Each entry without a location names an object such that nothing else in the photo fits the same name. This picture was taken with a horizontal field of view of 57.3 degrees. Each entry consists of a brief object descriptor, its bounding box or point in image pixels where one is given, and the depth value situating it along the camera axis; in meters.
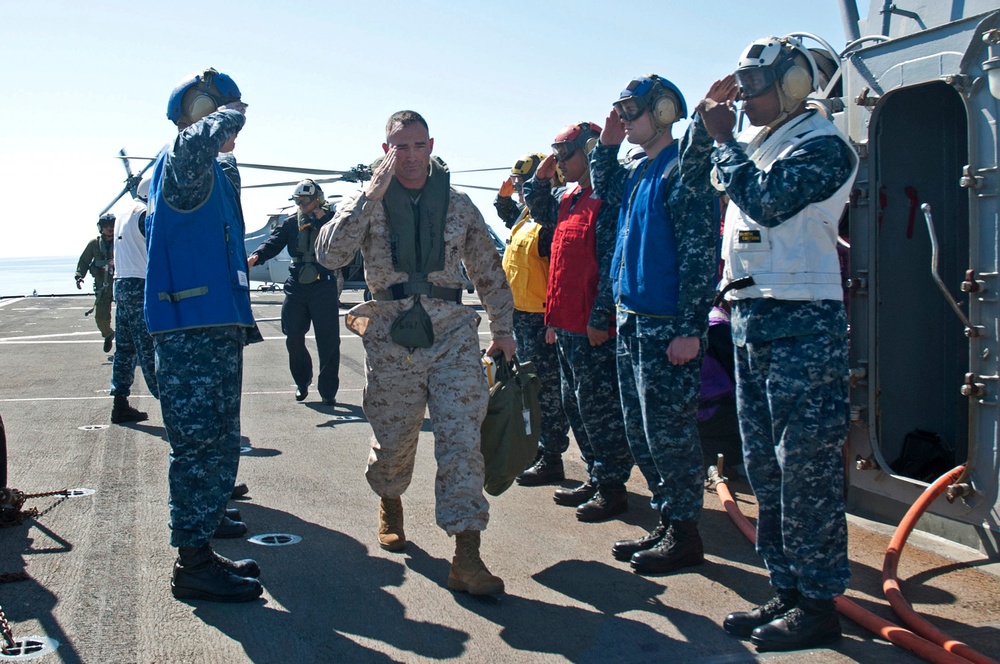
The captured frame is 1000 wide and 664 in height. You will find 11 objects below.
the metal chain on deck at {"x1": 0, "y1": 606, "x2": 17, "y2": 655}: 3.24
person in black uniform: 8.61
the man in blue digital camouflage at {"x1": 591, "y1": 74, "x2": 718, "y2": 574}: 4.05
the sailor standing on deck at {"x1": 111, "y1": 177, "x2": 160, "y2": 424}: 6.78
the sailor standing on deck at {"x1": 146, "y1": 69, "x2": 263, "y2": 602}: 3.76
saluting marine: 4.02
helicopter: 27.00
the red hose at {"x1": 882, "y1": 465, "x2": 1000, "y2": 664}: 3.13
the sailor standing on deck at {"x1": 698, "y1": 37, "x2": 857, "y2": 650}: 3.23
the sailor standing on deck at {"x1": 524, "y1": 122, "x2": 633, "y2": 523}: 4.91
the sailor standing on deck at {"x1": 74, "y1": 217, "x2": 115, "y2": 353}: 10.98
